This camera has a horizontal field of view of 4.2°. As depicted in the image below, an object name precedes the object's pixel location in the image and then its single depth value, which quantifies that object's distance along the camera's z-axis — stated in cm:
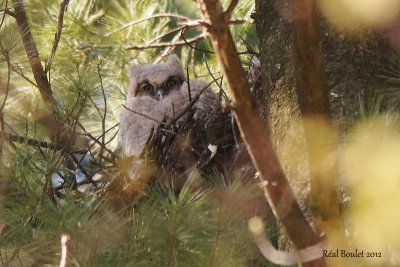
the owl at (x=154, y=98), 957
